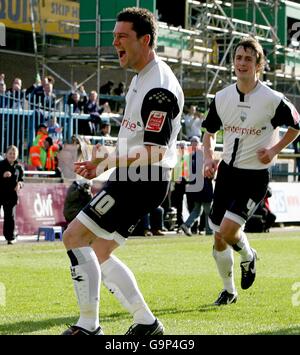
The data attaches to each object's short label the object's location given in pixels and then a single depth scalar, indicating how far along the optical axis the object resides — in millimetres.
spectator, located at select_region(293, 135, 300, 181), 35125
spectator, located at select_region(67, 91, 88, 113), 27734
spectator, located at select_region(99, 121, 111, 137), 27625
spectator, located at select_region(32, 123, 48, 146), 24781
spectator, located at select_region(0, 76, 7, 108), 24531
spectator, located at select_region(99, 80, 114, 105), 32875
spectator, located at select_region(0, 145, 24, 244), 21188
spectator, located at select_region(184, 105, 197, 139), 31500
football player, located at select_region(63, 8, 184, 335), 7762
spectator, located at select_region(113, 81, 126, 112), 33000
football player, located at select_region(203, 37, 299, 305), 10914
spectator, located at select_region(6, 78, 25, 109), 24823
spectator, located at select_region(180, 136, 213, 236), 25766
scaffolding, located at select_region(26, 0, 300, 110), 33094
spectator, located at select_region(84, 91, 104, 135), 27828
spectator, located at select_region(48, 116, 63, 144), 25547
